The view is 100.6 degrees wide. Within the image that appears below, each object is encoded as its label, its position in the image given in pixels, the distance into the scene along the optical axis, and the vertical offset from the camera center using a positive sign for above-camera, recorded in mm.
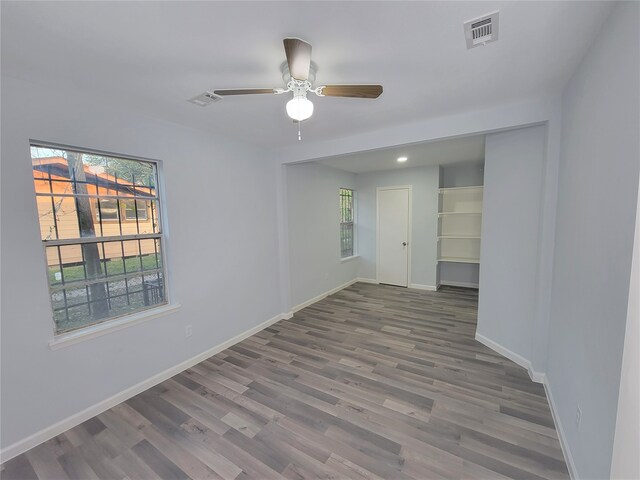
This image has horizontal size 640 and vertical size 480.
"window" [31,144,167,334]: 2033 -89
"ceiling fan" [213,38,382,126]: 1492 +788
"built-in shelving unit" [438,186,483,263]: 5270 -209
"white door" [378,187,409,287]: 5738 -451
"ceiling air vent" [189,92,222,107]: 2113 +994
